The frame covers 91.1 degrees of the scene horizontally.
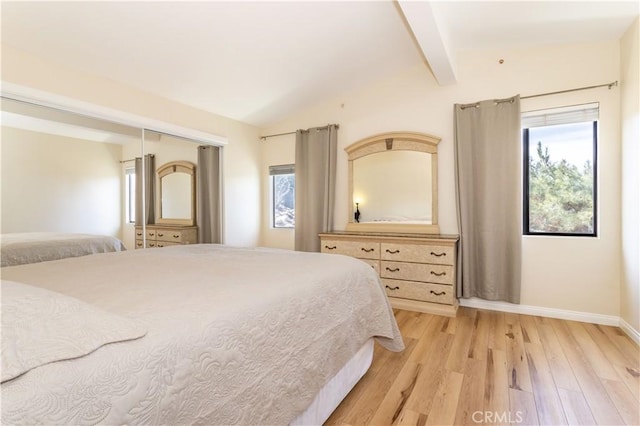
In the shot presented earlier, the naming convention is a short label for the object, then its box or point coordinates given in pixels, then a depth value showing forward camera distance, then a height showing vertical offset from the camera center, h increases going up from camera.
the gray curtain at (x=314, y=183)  4.14 +0.37
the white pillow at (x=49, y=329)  0.67 -0.28
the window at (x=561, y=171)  3.01 +0.38
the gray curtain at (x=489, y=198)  3.13 +0.12
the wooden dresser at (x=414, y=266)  3.19 -0.60
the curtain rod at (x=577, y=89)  2.82 +1.13
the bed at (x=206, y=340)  0.68 -0.38
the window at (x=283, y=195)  4.61 +0.23
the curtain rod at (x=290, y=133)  4.17 +1.12
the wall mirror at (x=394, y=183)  3.63 +0.32
